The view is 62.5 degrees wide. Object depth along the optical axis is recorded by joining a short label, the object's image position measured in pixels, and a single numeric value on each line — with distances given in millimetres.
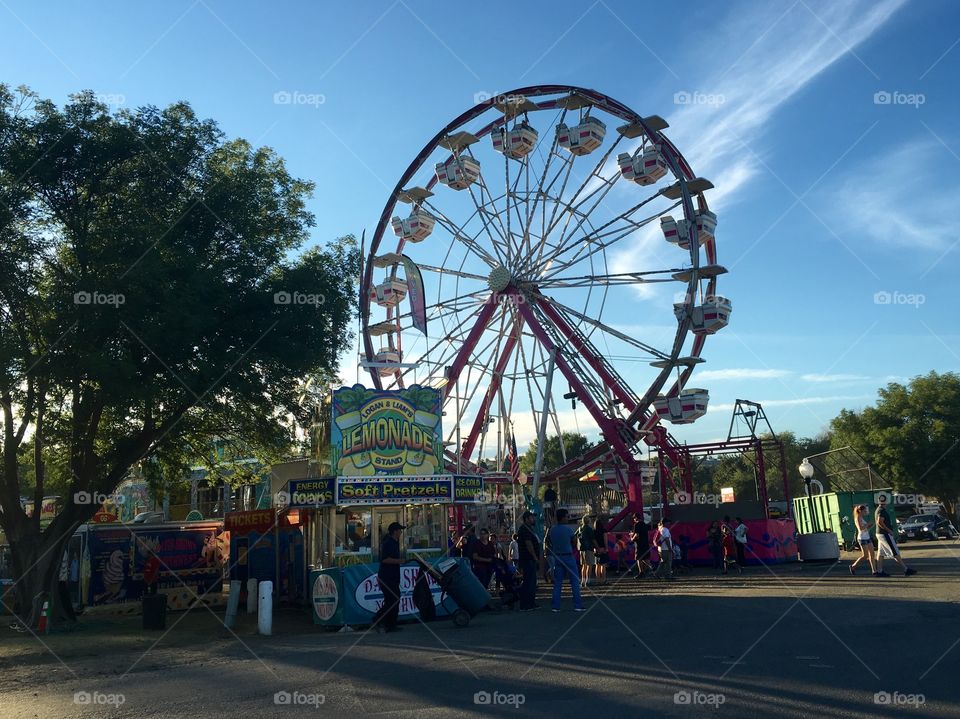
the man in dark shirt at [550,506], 18922
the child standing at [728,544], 20656
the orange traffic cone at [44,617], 14700
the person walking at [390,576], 11398
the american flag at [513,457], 27370
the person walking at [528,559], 12859
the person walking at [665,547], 18703
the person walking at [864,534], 15125
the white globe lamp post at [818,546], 20547
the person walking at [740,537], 20422
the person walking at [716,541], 20297
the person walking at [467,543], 15641
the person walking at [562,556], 12141
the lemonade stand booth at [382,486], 13703
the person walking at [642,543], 20016
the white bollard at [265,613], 12641
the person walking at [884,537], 14703
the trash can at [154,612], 14664
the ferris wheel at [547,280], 24125
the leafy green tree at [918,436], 43812
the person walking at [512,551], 19875
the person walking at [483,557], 14672
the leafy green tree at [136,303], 15328
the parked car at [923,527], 34875
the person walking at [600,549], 18141
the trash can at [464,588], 11711
